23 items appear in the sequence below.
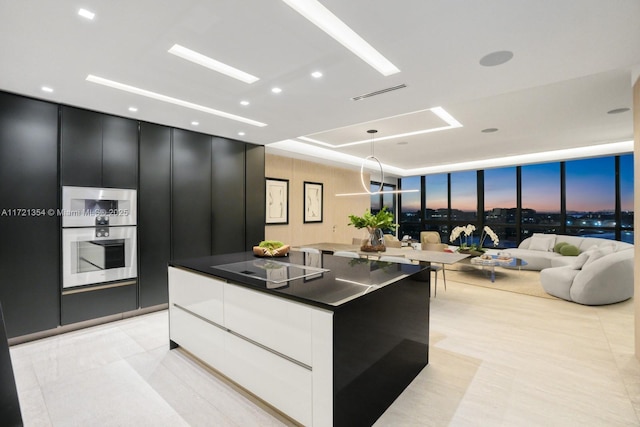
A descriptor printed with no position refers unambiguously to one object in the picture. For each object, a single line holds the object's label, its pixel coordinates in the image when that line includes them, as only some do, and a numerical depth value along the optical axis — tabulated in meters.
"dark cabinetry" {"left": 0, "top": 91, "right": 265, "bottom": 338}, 3.19
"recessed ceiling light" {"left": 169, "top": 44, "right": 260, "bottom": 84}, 2.45
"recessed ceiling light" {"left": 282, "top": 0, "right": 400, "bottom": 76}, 1.95
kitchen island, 1.80
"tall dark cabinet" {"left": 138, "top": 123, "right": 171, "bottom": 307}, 4.06
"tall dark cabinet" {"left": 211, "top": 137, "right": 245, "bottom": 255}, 4.86
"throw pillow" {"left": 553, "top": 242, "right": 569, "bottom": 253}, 6.98
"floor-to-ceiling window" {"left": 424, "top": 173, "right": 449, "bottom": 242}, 9.97
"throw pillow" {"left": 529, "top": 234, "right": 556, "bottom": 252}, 7.32
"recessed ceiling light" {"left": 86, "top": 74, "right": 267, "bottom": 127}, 2.92
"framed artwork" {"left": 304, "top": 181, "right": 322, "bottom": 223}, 7.21
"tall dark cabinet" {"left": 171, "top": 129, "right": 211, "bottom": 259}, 4.39
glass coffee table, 5.71
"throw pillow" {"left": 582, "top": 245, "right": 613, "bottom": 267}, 4.65
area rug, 5.28
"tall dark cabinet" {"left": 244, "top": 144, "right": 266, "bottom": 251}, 5.31
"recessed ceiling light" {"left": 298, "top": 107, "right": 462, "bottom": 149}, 4.40
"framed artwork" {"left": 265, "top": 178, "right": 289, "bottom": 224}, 6.28
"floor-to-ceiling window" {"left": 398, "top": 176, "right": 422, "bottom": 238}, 10.70
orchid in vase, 6.55
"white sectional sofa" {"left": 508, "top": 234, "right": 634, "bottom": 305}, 4.37
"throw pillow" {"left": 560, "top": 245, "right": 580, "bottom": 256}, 6.65
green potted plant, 4.20
